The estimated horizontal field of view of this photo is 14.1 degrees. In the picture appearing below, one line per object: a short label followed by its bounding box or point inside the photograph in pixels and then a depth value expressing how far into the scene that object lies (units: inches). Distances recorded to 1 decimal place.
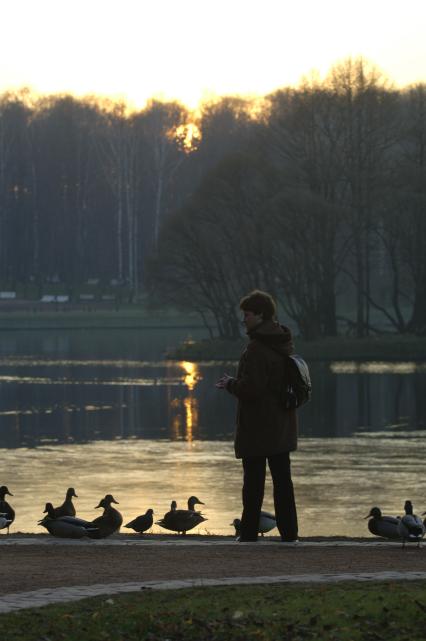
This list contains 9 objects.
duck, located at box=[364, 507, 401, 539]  789.9
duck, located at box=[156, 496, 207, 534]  860.0
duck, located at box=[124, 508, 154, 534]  854.5
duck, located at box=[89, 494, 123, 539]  747.2
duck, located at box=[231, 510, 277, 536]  815.7
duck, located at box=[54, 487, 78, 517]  809.9
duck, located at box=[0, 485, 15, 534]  834.2
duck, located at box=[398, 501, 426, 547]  674.8
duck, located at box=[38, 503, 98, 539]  719.7
